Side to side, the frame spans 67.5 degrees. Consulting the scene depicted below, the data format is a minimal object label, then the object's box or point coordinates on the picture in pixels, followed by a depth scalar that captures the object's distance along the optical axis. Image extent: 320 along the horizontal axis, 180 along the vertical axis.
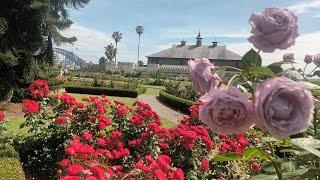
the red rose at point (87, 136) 3.06
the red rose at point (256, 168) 3.11
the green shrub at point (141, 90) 15.60
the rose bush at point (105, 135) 3.25
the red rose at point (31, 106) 3.97
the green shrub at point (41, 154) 3.99
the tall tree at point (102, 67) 40.27
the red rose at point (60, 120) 3.94
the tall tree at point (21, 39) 9.30
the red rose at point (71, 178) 1.62
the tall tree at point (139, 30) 59.37
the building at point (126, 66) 43.27
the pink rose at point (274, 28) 0.70
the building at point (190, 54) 41.09
